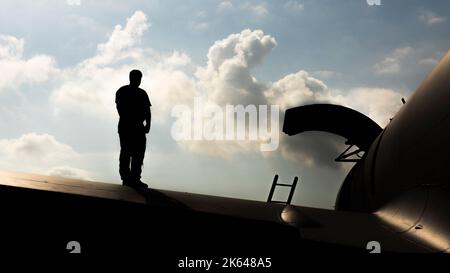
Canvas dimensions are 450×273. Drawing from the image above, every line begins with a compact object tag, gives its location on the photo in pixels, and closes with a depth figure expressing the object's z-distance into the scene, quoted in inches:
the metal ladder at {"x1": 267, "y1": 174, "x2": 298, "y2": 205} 510.0
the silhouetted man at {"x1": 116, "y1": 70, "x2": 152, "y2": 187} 347.3
